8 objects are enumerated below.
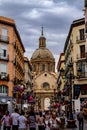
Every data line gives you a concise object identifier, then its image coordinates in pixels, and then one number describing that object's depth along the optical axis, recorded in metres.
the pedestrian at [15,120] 8.26
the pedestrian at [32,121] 8.22
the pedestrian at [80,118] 10.95
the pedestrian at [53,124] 9.02
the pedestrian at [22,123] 7.72
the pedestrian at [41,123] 8.43
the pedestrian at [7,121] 8.49
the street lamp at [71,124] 12.81
